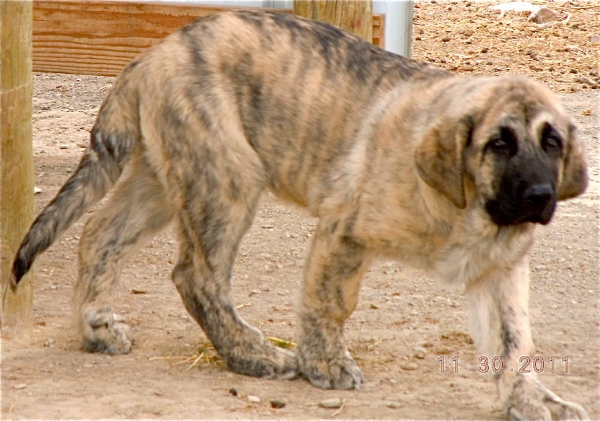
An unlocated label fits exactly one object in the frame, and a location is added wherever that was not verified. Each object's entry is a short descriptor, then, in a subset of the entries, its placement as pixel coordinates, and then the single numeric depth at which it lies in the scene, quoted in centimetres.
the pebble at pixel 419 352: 997
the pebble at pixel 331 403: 867
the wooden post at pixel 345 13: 1226
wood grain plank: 1398
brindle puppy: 838
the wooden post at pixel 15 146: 970
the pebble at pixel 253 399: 872
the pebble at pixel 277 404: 862
